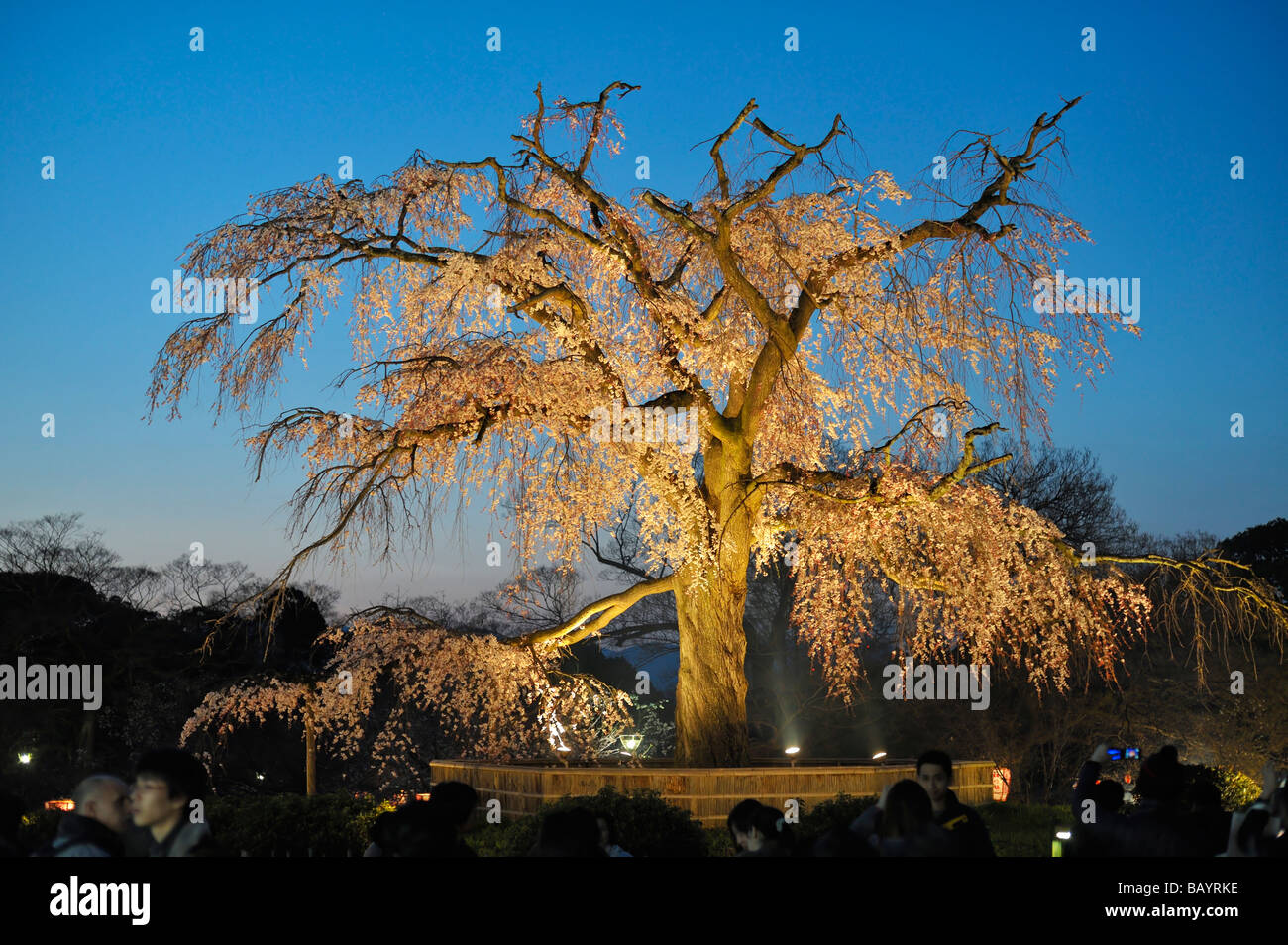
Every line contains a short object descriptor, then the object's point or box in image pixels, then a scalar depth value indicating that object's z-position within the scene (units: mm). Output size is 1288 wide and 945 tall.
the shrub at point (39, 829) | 11539
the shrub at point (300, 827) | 10531
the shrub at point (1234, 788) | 17297
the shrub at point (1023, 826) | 12961
